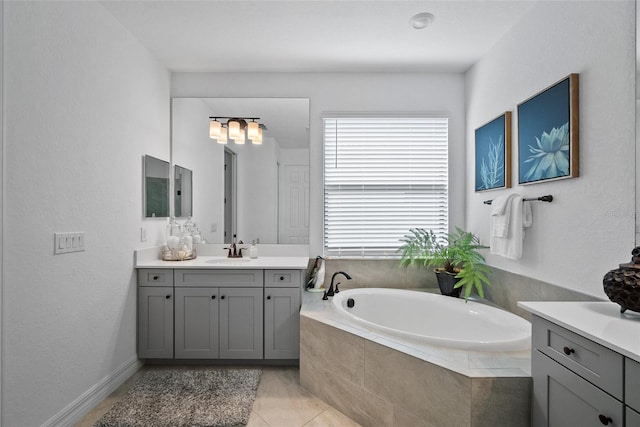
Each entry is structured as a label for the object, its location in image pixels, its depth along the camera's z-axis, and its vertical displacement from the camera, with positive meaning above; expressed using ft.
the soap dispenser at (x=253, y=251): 9.67 -1.09
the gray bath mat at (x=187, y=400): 6.22 -3.87
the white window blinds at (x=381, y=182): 10.02 +0.98
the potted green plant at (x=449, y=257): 8.03 -1.13
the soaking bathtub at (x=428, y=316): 6.68 -2.37
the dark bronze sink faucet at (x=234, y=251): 9.79 -1.11
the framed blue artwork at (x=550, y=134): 5.54 +1.51
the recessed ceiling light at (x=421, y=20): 7.05 +4.23
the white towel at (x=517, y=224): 6.69 -0.18
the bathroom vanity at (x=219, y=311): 8.21 -2.43
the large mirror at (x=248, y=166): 9.87 +1.42
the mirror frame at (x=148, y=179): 8.50 +0.90
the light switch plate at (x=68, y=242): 5.66 -0.53
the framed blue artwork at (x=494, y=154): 7.54 +1.50
